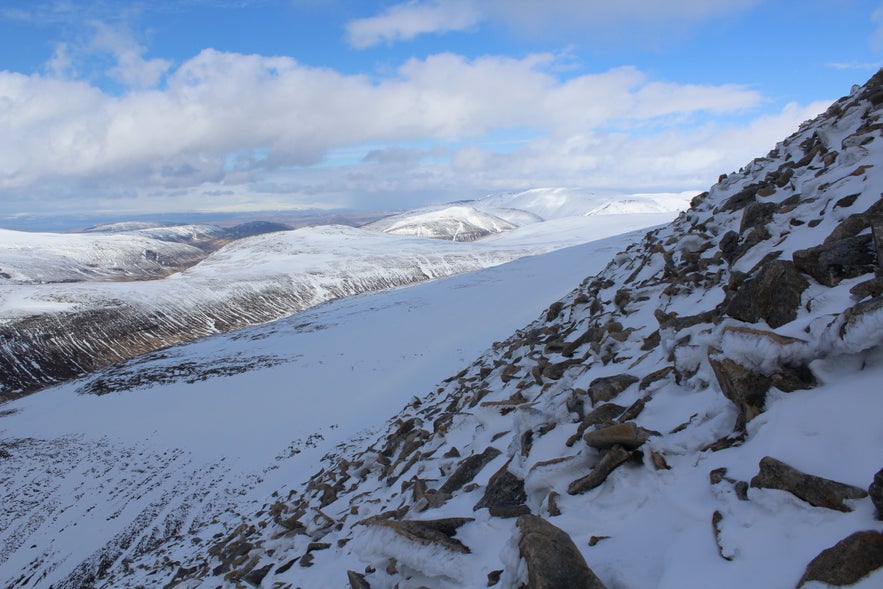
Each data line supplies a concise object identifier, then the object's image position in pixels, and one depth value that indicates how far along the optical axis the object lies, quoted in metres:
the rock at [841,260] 5.07
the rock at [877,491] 2.71
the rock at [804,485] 2.98
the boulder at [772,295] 5.51
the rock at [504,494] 5.42
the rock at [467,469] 7.04
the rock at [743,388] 4.23
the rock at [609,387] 6.63
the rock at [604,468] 4.68
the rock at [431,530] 5.09
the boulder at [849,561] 2.50
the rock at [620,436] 4.73
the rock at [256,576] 8.03
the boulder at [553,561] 3.41
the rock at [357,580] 5.58
